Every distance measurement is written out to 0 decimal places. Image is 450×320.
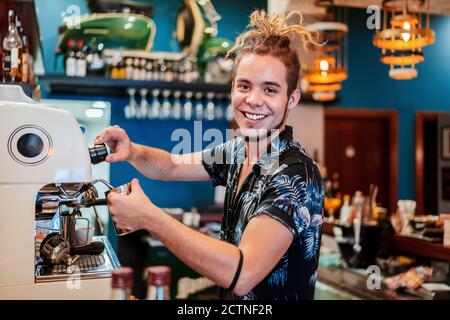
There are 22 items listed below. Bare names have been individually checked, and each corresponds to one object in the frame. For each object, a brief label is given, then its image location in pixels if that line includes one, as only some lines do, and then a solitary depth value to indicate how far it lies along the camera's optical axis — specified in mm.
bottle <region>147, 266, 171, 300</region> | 882
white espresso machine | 896
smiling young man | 847
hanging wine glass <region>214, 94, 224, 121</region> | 1636
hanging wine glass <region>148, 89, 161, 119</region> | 2074
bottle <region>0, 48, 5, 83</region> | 1232
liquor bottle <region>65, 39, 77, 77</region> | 1852
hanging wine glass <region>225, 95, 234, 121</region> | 2611
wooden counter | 1892
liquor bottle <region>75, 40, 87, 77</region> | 1912
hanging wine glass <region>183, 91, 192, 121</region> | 2486
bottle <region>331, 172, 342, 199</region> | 4078
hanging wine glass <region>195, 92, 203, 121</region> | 2300
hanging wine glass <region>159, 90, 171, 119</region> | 1642
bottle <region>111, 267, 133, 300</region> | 913
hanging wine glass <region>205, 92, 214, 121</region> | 1990
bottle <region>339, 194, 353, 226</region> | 2464
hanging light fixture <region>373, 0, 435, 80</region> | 1837
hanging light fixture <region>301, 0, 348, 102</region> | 2629
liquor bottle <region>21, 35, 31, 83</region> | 1315
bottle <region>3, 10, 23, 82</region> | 1246
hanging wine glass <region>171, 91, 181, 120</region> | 1650
